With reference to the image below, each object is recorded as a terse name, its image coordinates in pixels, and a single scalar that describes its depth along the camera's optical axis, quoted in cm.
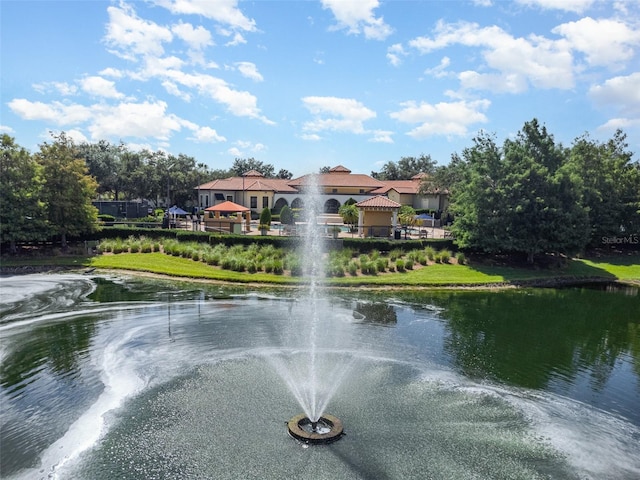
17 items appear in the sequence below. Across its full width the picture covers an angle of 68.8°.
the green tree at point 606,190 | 4016
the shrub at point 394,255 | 3291
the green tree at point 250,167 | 10579
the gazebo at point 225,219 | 3954
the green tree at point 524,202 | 3284
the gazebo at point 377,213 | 4047
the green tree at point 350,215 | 4841
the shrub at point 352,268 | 3025
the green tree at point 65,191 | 3281
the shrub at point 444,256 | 3400
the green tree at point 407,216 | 4782
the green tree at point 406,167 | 10460
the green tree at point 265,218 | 4125
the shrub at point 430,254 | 3394
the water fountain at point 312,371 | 1070
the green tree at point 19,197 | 3086
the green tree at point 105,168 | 6788
